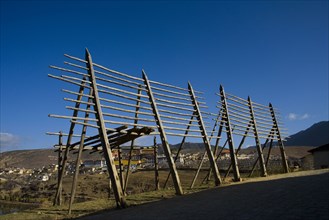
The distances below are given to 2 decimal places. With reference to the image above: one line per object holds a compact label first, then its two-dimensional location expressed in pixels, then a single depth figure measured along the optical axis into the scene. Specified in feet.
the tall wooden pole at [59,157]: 39.43
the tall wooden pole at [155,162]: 53.34
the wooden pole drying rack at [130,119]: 28.12
